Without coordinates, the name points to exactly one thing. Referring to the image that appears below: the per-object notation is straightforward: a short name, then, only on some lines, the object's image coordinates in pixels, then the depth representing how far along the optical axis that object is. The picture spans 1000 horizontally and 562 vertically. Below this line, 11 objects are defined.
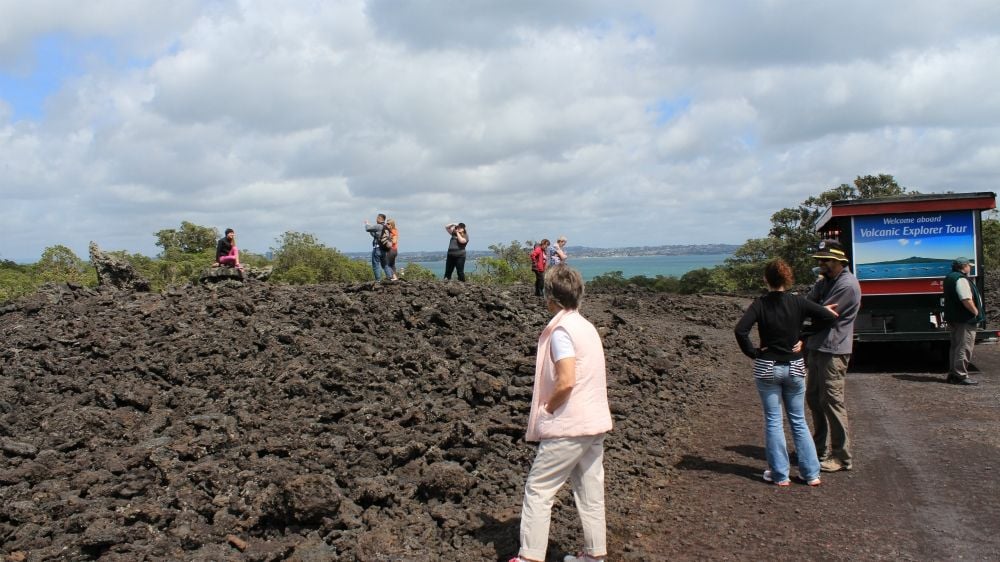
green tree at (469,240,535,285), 31.92
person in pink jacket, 4.39
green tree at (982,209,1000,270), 38.81
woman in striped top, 6.30
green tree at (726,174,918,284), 36.22
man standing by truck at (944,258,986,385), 10.89
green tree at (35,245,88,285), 22.45
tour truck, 12.23
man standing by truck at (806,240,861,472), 6.83
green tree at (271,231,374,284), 28.80
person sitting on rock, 14.78
